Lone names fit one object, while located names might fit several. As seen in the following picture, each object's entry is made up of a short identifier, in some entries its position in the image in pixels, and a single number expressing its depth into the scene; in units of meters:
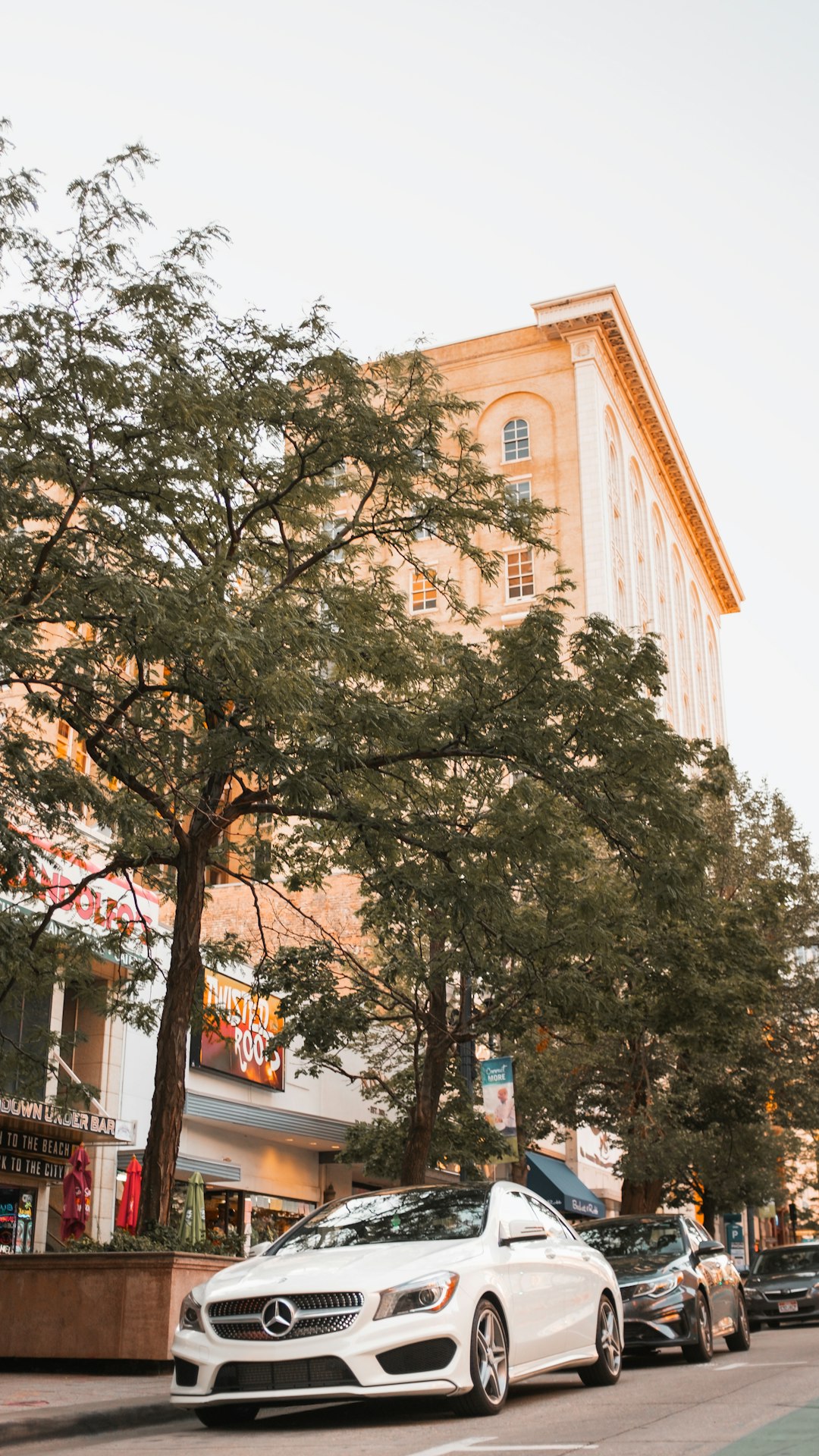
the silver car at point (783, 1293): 21.77
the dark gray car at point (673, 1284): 13.24
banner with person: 20.84
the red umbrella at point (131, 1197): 22.22
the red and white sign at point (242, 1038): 24.64
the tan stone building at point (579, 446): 52.16
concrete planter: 12.85
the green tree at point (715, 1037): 22.44
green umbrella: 17.03
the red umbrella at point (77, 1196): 21.58
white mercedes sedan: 7.60
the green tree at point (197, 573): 11.96
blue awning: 34.94
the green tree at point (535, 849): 14.56
